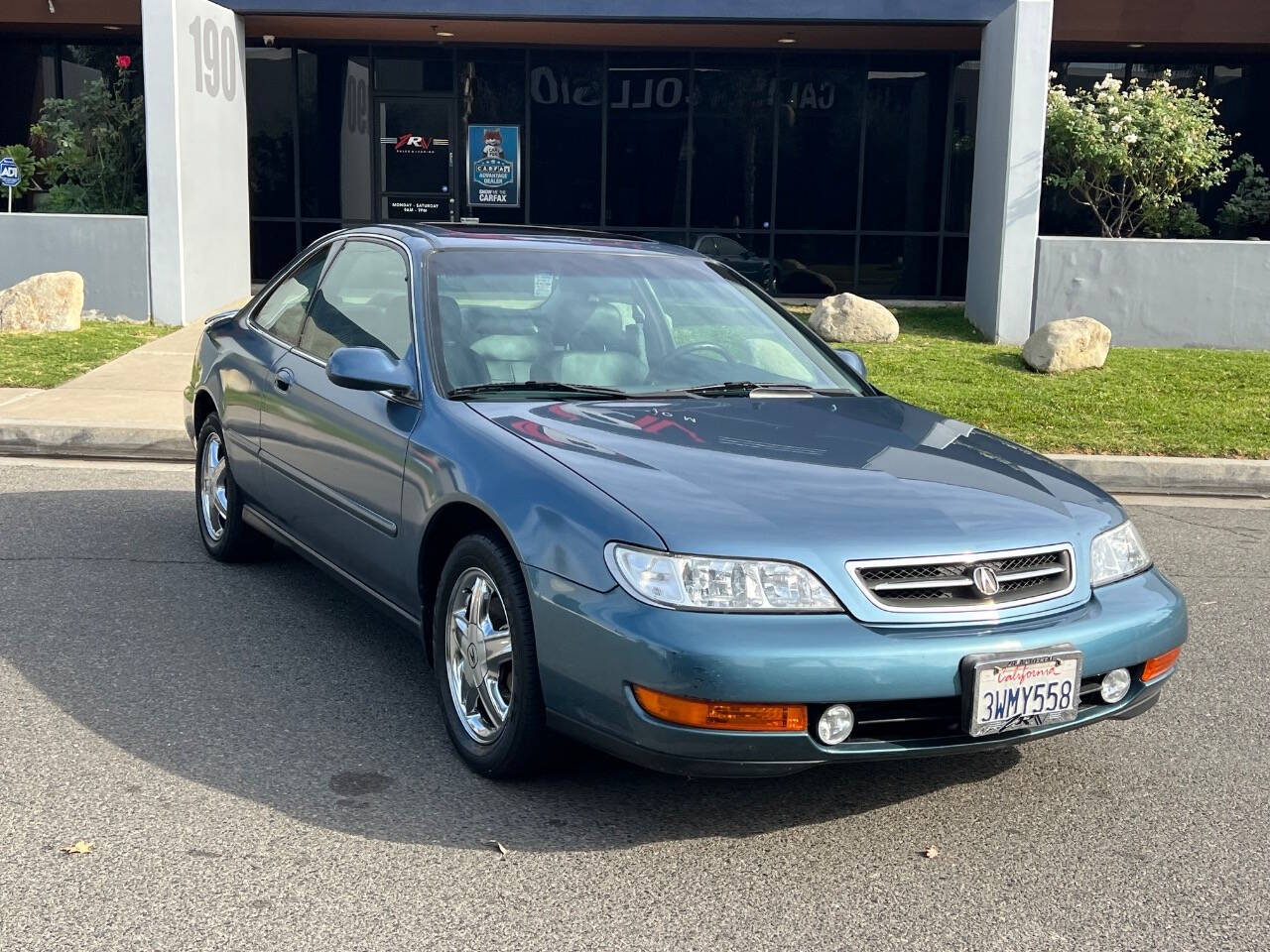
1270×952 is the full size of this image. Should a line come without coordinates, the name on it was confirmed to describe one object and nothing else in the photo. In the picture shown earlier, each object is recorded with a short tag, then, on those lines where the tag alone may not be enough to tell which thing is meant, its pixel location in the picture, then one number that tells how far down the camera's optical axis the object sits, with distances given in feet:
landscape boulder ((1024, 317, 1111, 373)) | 40.68
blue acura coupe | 11.36
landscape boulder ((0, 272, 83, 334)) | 44.75
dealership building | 60.95
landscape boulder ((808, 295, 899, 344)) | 45.78
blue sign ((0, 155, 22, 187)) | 50.26
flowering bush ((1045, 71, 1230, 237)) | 49.42
